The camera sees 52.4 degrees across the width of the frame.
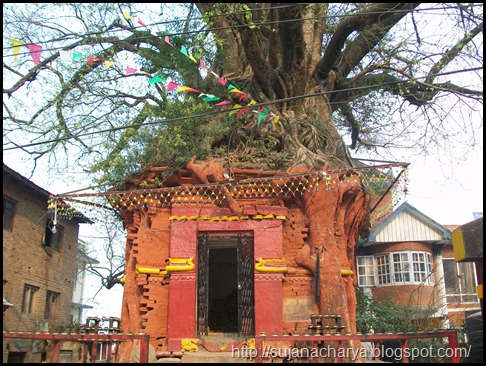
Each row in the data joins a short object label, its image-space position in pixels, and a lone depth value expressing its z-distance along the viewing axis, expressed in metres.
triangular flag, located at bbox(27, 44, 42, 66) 8.99
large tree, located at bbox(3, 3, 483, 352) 11.48
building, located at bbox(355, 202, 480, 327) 22.77
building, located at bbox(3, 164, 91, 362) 15.36
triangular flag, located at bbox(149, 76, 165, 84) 9.73
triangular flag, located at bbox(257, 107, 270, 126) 10.49
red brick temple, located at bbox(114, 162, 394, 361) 10.49
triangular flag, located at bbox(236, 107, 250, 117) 11.73
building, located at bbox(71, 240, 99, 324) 29.32
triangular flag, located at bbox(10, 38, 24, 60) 8.93
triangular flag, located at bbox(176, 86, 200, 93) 10.15
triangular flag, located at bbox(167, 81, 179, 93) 10.02
